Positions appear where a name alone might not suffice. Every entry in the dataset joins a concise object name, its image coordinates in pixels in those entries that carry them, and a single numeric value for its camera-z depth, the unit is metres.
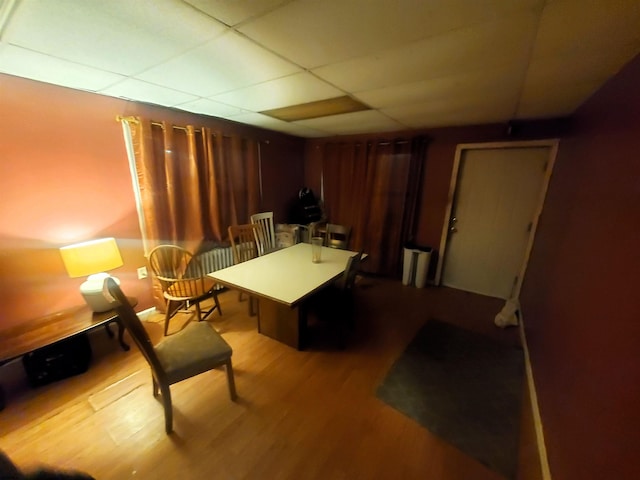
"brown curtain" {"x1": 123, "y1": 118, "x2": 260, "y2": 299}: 2.50
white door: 2.92
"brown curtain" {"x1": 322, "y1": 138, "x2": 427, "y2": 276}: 3.55
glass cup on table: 2.48
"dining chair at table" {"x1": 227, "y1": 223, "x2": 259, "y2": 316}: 2.79
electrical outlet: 2.63
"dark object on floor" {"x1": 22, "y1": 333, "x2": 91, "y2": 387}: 1.79
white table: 1.88
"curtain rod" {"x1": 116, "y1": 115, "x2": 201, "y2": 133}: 2.27
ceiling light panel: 2.22
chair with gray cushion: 1.32
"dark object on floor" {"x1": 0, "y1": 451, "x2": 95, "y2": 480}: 0.38
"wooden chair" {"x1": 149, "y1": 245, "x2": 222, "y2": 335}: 2.38
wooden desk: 1.65
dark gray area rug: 1.51
